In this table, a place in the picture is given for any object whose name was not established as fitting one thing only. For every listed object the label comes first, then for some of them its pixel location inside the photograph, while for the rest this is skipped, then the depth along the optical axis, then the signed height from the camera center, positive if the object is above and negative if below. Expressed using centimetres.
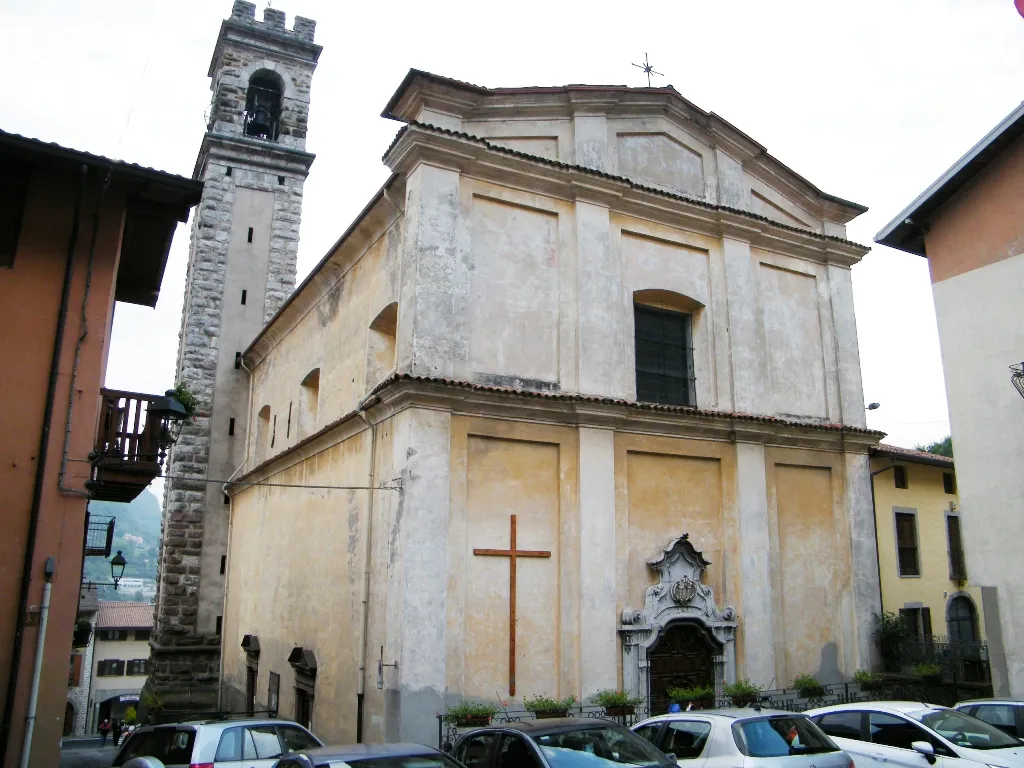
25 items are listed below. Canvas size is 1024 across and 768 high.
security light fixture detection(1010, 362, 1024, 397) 1359 +351
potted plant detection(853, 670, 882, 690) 1530 -157
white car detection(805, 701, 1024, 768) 884 -158
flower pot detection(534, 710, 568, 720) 1234 -180
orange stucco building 967 +269
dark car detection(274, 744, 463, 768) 683 -139
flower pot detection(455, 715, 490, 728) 1170 -183
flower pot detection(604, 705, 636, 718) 1286 -182
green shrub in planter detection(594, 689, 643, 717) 1284 -169
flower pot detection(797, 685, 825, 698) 1485 -175
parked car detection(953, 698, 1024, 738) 1053 -151
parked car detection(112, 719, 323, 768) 941 -181
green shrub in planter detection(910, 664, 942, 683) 1492 -139
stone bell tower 2303 +907
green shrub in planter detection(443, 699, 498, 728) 1170 -174
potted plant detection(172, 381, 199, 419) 1179 +273
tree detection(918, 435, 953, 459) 4658 +845
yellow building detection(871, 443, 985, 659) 1808 +105
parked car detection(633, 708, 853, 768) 807 -148
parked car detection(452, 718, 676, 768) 763 -145
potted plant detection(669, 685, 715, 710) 1351 -168
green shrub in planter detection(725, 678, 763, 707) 1395 -167
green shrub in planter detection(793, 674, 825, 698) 1484 -165
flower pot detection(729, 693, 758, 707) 1397 -176
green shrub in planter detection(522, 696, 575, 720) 1231 -170
